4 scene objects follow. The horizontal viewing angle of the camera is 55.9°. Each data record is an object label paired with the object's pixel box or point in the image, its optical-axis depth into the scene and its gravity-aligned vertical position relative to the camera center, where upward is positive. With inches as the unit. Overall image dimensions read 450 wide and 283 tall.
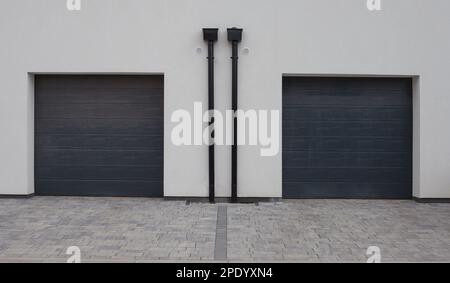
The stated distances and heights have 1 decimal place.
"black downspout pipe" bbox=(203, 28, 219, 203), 323.3 +44.0
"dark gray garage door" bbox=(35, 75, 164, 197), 346.9 +5.1
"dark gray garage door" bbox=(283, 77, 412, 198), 347.3 +0.2
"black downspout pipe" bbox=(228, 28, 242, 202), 325.7 +38.6
